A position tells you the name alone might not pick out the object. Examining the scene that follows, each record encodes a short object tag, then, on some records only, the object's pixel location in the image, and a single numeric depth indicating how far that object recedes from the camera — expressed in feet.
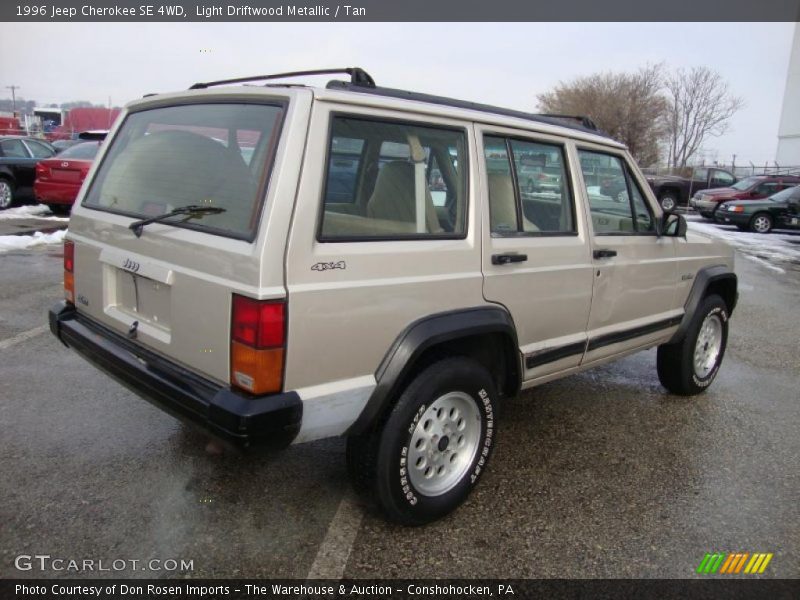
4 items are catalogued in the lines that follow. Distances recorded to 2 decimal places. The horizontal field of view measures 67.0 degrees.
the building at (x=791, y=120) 141.45
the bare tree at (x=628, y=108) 134.21
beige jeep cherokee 7.13
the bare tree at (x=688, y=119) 147.02
